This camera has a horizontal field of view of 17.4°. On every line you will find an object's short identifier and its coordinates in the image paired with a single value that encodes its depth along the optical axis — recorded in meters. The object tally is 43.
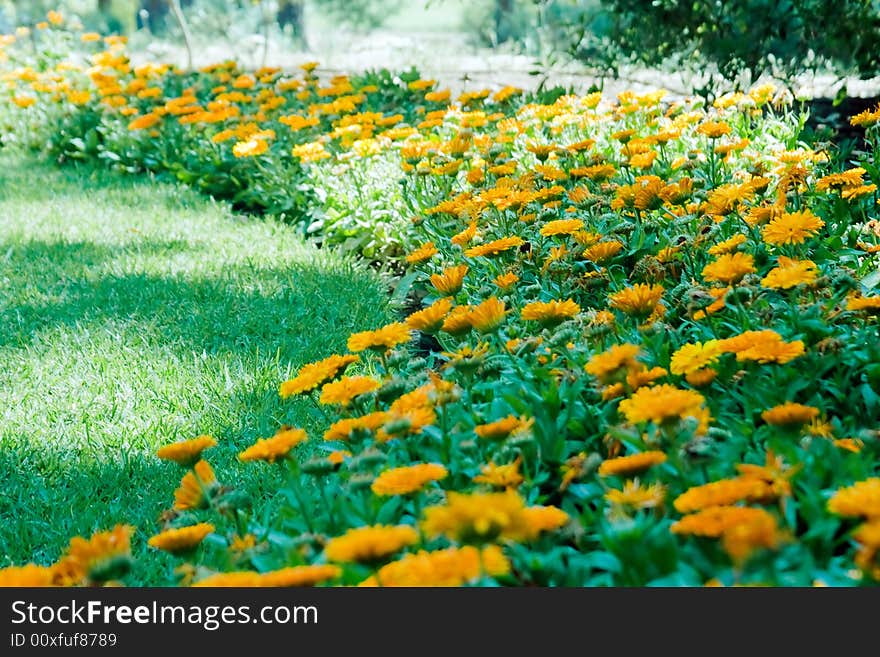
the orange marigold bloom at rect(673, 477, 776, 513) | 2.65
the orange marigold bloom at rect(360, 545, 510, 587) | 2.57
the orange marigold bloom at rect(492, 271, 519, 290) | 3.25
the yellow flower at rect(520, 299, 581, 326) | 3.01
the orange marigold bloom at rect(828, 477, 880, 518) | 2.58
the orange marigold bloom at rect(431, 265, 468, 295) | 3.15
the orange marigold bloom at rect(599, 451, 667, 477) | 2.70
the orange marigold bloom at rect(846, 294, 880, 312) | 2.92
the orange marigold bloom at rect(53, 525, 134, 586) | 2.66
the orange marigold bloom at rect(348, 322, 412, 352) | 2.98
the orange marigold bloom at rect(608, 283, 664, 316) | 3.01
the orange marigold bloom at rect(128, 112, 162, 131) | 5.83
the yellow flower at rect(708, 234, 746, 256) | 3.08
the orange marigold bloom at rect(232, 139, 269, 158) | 4.75
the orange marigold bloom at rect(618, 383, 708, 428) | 2.72
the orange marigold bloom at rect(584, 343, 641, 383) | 2.85
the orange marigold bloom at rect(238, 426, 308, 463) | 2.81
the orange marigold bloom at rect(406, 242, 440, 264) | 3.29
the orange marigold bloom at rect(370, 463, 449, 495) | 2.71
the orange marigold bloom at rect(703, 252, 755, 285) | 2.98
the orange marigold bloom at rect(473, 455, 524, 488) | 2.75
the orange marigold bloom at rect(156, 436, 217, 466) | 2.81
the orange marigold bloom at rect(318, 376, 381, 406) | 2.91
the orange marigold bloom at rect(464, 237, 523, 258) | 3.24
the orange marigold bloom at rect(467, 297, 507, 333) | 3.00
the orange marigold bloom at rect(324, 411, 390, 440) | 2.86
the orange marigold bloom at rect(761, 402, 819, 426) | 2.75
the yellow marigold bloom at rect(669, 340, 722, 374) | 2.87
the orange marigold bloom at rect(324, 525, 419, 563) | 2.61
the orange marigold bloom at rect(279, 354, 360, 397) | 2.96
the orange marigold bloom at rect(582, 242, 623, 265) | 3.15
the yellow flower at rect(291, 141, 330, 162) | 4.50
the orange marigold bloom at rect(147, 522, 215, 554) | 2.72
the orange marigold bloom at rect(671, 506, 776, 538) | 2.60
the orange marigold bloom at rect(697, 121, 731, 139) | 3.60
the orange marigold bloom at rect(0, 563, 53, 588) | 2.65
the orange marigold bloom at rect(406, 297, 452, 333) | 2.99
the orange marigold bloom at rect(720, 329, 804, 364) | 2.82
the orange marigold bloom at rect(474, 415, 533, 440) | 2.80
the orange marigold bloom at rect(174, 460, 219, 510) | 2.83
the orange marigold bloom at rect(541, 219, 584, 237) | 3.29
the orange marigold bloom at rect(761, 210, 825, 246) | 3.10
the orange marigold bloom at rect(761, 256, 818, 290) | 2.96
